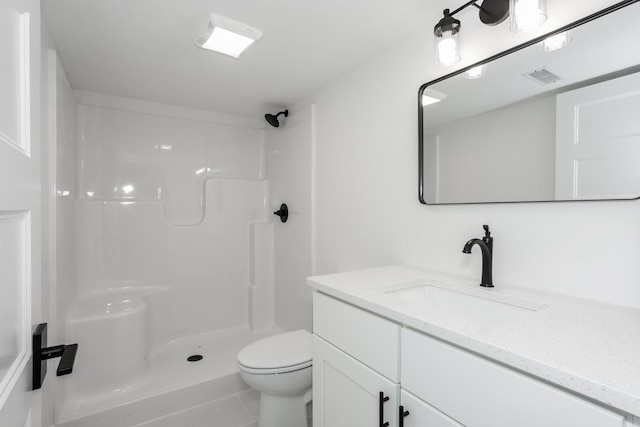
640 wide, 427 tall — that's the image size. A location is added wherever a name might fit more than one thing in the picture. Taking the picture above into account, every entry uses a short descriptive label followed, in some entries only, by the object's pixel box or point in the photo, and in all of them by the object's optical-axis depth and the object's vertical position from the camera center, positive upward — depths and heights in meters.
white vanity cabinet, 0.61 -0.44
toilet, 1.58 -0.86
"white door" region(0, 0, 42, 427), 0.51 +0.01
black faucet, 1.16 -0.16
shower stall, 1.92 -0.33
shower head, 2.61 +0.79
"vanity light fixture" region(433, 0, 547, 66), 0.99 +0.68
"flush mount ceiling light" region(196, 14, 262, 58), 1.40 +0.84
